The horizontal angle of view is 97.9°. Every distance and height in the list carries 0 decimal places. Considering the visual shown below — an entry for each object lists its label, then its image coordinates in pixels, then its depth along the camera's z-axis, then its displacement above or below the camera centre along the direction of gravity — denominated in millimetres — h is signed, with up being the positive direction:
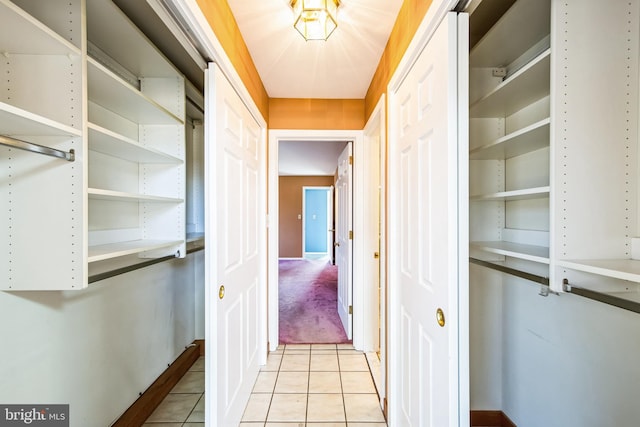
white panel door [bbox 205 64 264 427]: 1322 -209
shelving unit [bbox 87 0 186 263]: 1179 +316
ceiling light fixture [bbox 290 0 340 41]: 1361 +996
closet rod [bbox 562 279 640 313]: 683 -227
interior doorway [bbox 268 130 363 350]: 2543 +20
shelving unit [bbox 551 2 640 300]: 854 +242
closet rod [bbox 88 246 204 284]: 1036 -244
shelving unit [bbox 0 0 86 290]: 901 +133
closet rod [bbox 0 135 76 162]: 706 +180
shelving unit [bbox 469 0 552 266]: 1097 +312
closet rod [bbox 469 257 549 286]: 953 -228
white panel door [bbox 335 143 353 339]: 2723 -255
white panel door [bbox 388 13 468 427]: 937 -100
